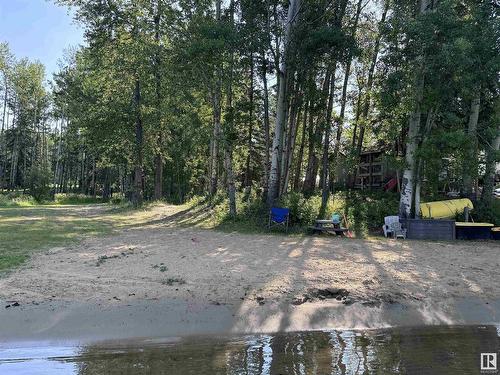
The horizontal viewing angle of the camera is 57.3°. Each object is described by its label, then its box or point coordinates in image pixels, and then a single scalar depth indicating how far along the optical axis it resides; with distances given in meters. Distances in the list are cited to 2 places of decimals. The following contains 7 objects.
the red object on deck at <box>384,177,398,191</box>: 24.65
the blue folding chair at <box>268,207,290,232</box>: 14.34
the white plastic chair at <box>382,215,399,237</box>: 13.95
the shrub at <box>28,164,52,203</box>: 38.22
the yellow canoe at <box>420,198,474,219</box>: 15.77
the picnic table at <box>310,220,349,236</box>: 13.55
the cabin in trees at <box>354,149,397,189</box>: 27.42
